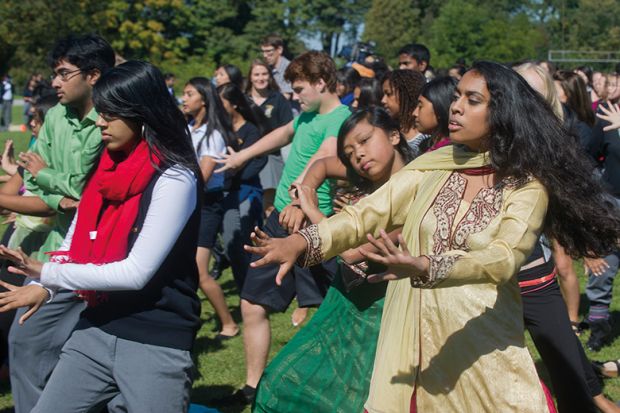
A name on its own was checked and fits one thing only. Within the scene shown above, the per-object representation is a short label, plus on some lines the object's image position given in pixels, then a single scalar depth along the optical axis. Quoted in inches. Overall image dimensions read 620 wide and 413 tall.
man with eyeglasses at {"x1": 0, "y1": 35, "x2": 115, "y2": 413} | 169.2
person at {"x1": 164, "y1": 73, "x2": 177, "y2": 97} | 896.8
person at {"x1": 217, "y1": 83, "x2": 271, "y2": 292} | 301.0
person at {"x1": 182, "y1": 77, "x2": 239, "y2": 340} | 278.1
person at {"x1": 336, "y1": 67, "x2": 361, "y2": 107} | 425.2
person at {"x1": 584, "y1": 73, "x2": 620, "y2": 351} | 261.6
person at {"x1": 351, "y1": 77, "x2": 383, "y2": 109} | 316.2
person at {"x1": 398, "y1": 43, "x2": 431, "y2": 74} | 386.0
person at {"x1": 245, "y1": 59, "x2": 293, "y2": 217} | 379.6
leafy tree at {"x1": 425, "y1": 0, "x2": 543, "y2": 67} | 2170.3
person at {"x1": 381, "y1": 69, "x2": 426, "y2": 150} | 232.1
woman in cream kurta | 129.6
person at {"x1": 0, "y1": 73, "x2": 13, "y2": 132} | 1103.9
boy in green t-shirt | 223.1
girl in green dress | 168.7
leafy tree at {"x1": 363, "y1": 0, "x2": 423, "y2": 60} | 2965.1
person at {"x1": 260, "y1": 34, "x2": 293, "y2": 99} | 439.5
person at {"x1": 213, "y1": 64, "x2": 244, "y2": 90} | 395.0
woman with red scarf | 133.4
